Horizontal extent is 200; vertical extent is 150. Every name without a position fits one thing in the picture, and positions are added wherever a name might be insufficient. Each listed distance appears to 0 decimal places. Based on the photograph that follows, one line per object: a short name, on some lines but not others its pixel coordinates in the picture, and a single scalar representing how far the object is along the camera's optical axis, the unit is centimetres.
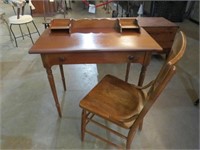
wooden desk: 112
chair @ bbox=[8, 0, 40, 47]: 272
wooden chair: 93
